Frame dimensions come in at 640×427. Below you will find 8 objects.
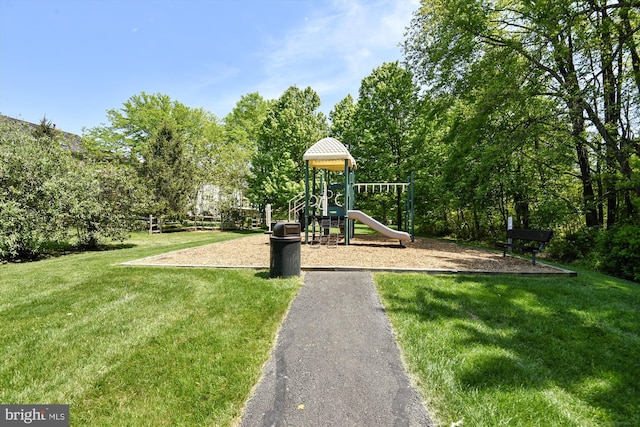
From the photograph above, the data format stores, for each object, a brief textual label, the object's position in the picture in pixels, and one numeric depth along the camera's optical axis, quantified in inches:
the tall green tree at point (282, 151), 820.0
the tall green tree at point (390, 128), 729.6
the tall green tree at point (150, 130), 1113.4
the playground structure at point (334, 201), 442.3
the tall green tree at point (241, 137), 959.6
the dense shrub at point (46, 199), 389.7
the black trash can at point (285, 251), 233.5
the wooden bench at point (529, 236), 286.0
